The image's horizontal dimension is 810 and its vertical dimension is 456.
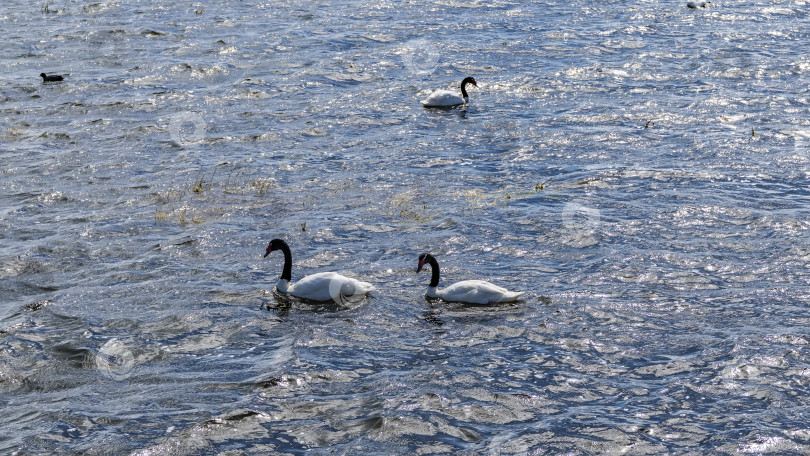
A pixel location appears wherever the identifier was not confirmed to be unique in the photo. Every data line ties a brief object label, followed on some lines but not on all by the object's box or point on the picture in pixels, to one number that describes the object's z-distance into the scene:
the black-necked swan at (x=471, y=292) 14.42
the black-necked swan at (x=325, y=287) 14.86
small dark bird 29.79
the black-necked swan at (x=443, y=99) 26.06
